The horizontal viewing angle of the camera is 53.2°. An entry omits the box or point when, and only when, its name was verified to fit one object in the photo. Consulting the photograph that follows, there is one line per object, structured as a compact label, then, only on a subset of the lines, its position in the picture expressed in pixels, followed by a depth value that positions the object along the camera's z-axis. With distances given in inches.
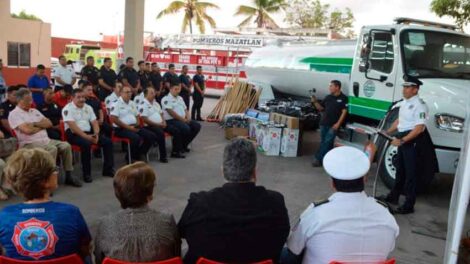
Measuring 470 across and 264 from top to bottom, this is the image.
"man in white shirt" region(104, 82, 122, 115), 323.0
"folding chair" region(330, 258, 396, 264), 90.1
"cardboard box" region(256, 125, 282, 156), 357.1
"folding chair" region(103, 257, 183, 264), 90.2
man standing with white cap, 221.6
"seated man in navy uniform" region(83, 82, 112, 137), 296.2
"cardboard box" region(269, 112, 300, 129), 352.2
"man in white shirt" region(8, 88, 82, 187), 234.8
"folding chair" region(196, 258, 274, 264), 89.7
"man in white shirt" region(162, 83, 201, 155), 340.2
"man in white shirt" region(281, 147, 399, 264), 95.7
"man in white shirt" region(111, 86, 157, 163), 296.5
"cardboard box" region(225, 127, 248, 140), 406.6
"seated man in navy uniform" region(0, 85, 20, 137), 250.1
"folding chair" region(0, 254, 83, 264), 92.7
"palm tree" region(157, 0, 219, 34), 1347.2
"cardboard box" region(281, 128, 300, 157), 356.5
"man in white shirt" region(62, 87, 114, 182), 260.1
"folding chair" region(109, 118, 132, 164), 297.1
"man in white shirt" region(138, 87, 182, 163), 317.1
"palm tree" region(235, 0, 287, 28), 1318.9
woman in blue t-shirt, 98.4
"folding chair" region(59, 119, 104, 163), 261.9
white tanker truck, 248.1
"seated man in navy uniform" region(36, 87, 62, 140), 284.2
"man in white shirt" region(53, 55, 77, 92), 455.2
